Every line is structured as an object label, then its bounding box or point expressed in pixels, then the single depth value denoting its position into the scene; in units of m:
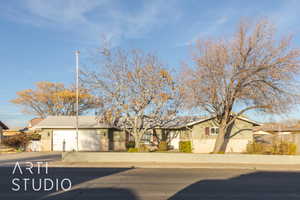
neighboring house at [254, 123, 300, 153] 23.73
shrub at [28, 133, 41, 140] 33.91
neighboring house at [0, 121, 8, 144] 46.02
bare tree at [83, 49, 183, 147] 23.89
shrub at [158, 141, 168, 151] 29.80
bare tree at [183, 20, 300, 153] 21.27
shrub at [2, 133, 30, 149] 33.53
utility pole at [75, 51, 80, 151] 23.65
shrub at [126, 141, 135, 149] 31.81
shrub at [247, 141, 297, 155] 22.67
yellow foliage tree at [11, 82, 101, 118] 54.28
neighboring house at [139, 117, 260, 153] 30.45
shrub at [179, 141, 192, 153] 27.03
